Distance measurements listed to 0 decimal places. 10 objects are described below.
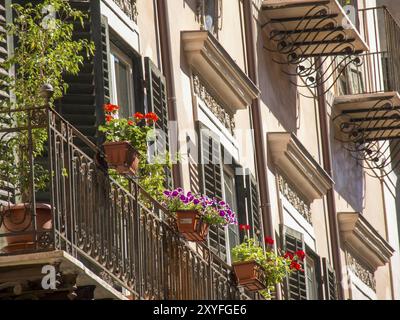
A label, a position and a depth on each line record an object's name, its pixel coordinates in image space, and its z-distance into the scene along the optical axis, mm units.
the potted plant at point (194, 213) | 16109
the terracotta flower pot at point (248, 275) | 18141
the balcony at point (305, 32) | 24375
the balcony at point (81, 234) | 12830
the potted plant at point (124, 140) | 14961
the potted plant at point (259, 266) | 18203
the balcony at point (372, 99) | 28438
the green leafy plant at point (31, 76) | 13789
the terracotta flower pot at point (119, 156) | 14945
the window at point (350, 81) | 29469
